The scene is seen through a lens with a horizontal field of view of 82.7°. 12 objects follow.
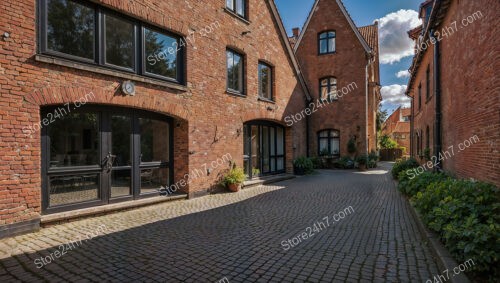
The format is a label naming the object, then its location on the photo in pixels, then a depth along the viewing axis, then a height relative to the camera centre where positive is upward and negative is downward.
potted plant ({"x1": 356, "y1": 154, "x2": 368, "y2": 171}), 17.86 -1.26
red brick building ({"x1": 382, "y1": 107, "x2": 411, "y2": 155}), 51.78 +2.88
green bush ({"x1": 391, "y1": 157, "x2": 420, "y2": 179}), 12.63 -1.09
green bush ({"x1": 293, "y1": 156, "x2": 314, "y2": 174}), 15.49 -1.16
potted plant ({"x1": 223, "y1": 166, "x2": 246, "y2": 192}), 10.01 -1.30
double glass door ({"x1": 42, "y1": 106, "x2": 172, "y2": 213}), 6.00 -0.29
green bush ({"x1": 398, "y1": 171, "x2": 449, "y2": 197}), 7.59 -1.10
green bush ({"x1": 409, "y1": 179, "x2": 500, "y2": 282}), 3.20 -1.11
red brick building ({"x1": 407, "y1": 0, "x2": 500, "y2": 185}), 5.38 +1.39
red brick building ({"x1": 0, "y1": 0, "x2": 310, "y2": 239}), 5.28 +1.10
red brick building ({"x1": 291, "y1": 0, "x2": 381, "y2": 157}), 18.50 +4.43
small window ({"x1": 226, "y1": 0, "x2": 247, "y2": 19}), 10.87 +5.43
